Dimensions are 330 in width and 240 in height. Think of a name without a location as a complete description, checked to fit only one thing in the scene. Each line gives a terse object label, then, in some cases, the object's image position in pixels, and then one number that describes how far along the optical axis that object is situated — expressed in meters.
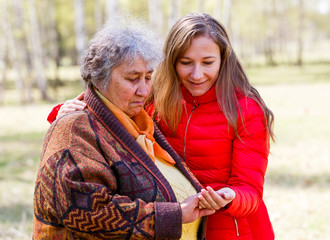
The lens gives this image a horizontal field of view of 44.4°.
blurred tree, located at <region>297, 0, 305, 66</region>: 27.68
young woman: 2.47
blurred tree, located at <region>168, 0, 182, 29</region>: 18.20
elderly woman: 1.88
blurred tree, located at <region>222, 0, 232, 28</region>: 21.31
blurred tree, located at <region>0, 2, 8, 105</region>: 16.86
